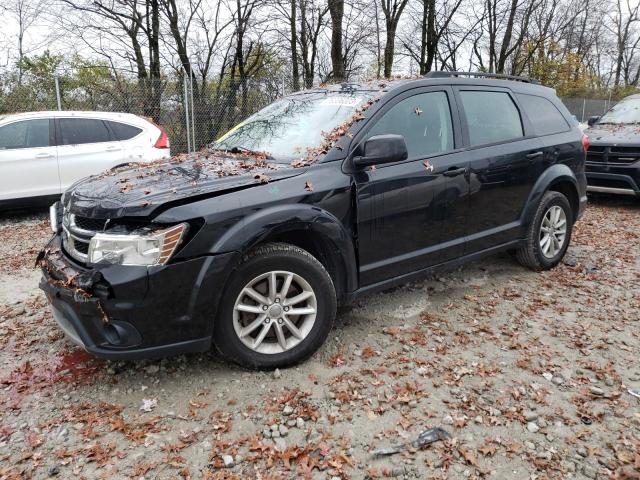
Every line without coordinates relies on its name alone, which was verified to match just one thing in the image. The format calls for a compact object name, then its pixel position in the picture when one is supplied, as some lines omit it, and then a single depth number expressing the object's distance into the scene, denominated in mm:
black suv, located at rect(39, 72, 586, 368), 2650
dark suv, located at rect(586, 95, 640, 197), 7699
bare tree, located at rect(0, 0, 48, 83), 13550
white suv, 7109
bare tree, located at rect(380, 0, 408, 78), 19188
